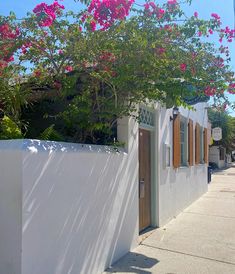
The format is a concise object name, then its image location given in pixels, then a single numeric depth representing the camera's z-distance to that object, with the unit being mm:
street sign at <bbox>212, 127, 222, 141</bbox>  20611
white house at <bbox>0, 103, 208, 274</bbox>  3646
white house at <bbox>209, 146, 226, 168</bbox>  36125
